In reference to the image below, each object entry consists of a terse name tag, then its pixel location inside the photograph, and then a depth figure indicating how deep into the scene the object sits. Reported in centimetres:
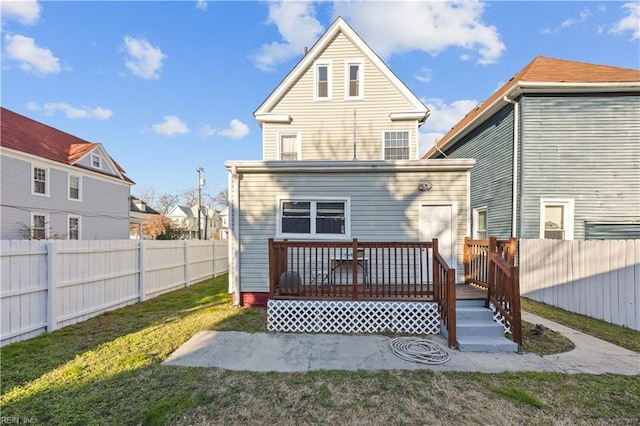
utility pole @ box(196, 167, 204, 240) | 2667
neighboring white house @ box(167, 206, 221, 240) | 4653
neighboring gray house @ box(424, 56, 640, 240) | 855
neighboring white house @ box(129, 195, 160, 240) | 2256
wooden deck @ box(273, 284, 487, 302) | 514
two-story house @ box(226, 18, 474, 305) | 649
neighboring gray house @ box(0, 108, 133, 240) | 1338
